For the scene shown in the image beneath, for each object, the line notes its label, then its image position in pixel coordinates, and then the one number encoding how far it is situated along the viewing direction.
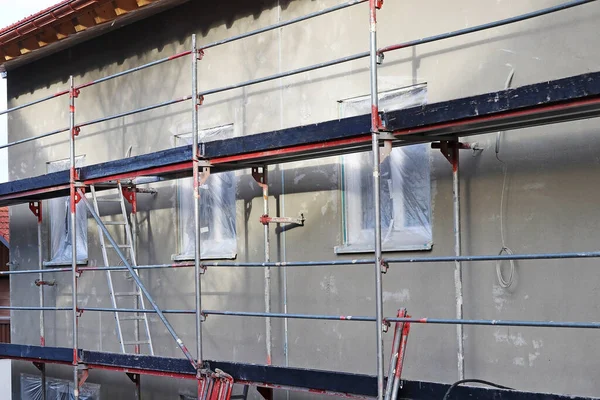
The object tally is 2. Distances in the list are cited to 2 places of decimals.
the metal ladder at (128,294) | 10.51
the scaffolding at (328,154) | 6.20
